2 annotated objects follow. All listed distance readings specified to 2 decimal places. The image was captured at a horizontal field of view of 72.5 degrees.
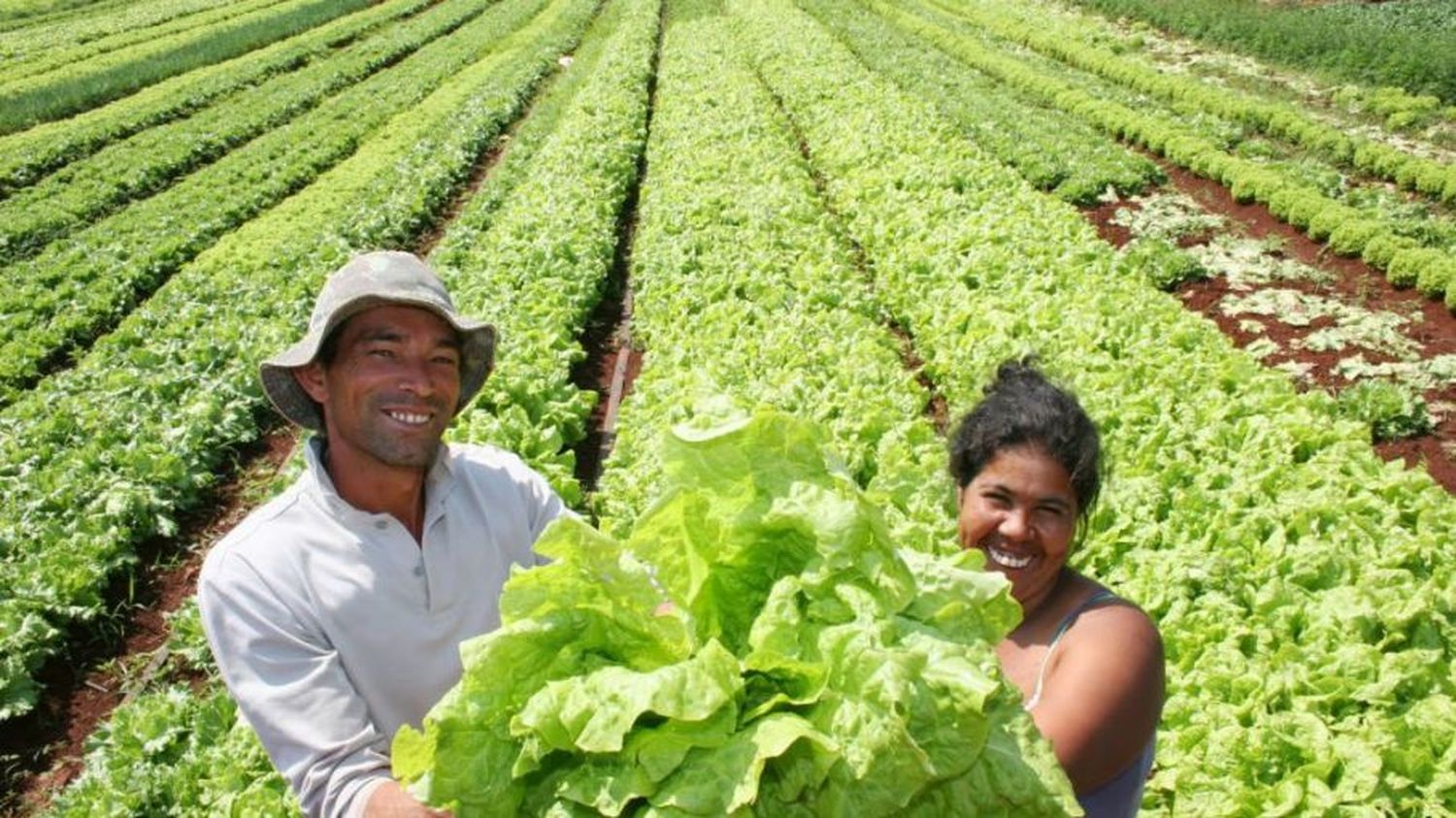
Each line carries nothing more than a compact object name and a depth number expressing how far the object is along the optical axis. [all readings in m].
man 2.57
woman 2.54
